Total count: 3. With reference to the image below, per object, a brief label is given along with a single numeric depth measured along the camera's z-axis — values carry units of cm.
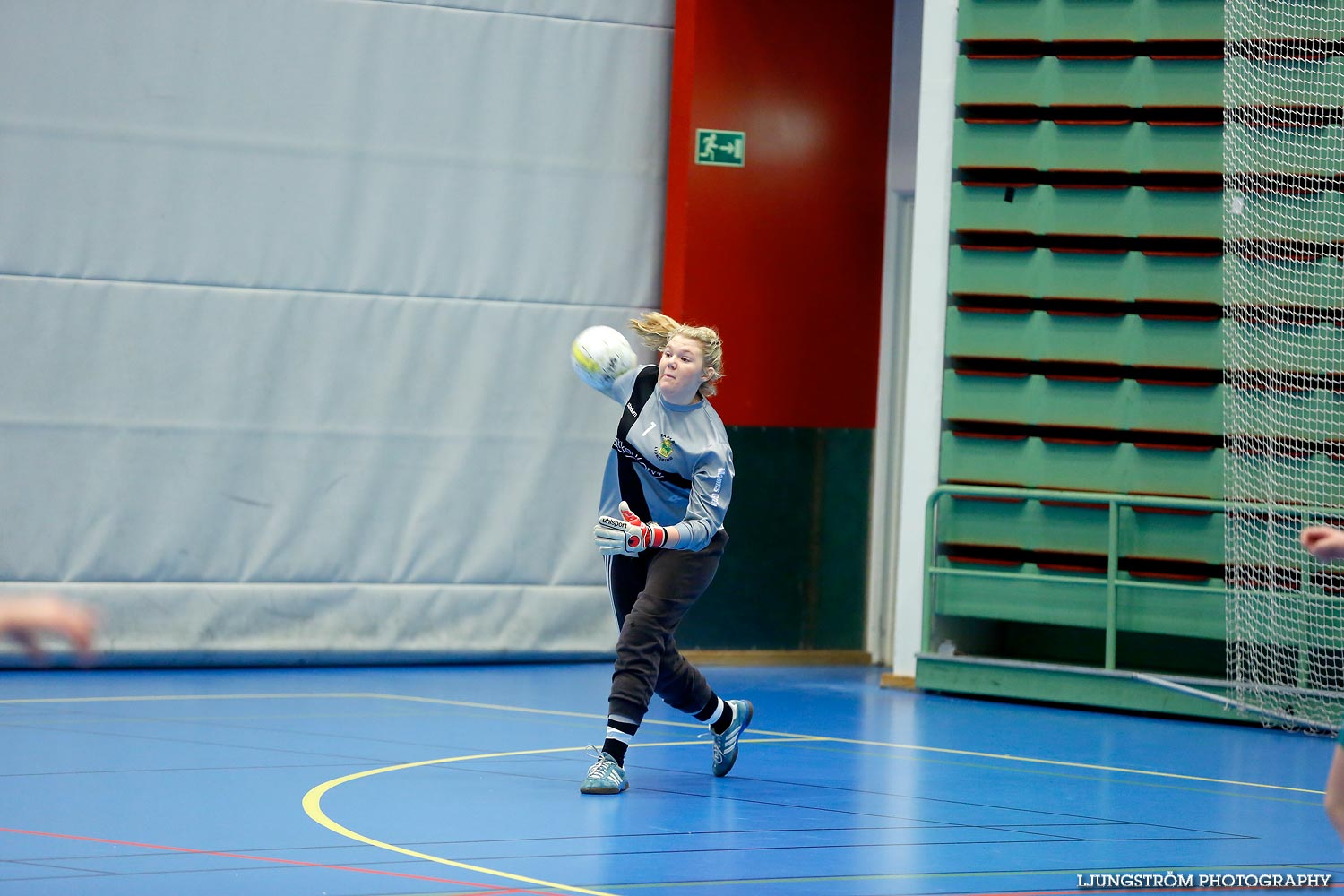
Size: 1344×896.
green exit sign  2267
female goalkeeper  1343
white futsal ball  1416
